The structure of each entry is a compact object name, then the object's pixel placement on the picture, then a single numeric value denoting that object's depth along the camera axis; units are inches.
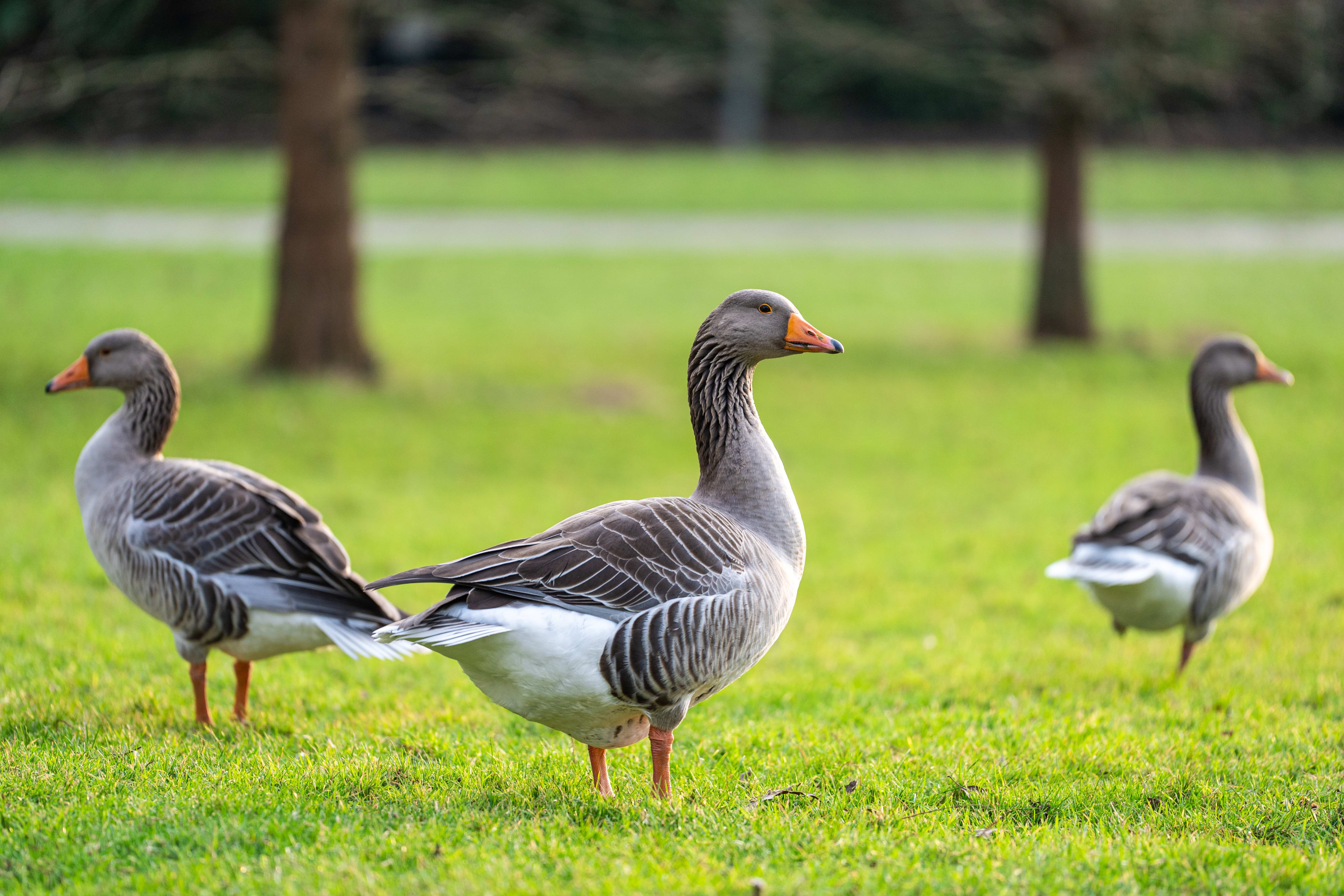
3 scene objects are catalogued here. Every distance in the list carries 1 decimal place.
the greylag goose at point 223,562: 387.5
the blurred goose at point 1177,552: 456.4
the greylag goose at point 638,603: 310.7
